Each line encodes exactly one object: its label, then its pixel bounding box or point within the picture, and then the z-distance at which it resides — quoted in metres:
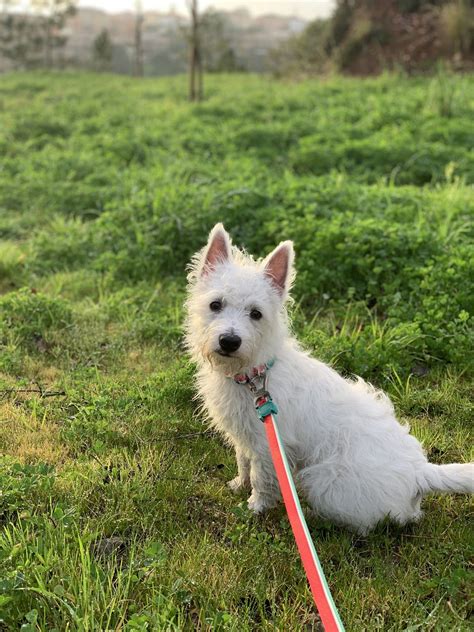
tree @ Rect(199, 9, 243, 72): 35.53
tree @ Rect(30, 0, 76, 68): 41.81
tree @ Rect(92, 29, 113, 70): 42.00
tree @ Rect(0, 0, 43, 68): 43.16
